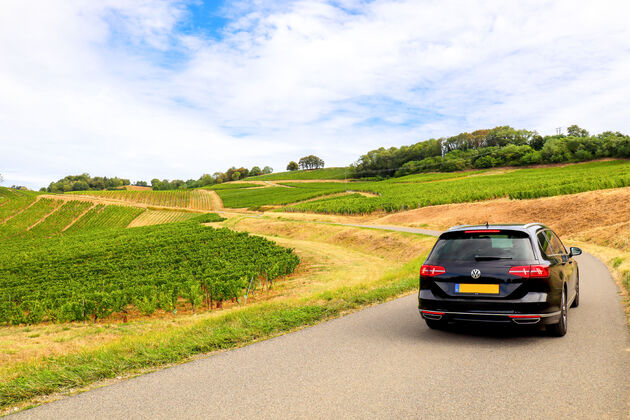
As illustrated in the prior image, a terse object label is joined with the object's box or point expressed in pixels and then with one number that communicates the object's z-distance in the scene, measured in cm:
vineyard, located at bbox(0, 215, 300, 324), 1579
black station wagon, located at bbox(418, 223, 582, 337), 570
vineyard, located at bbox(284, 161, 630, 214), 3812
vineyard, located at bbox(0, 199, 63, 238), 6606
